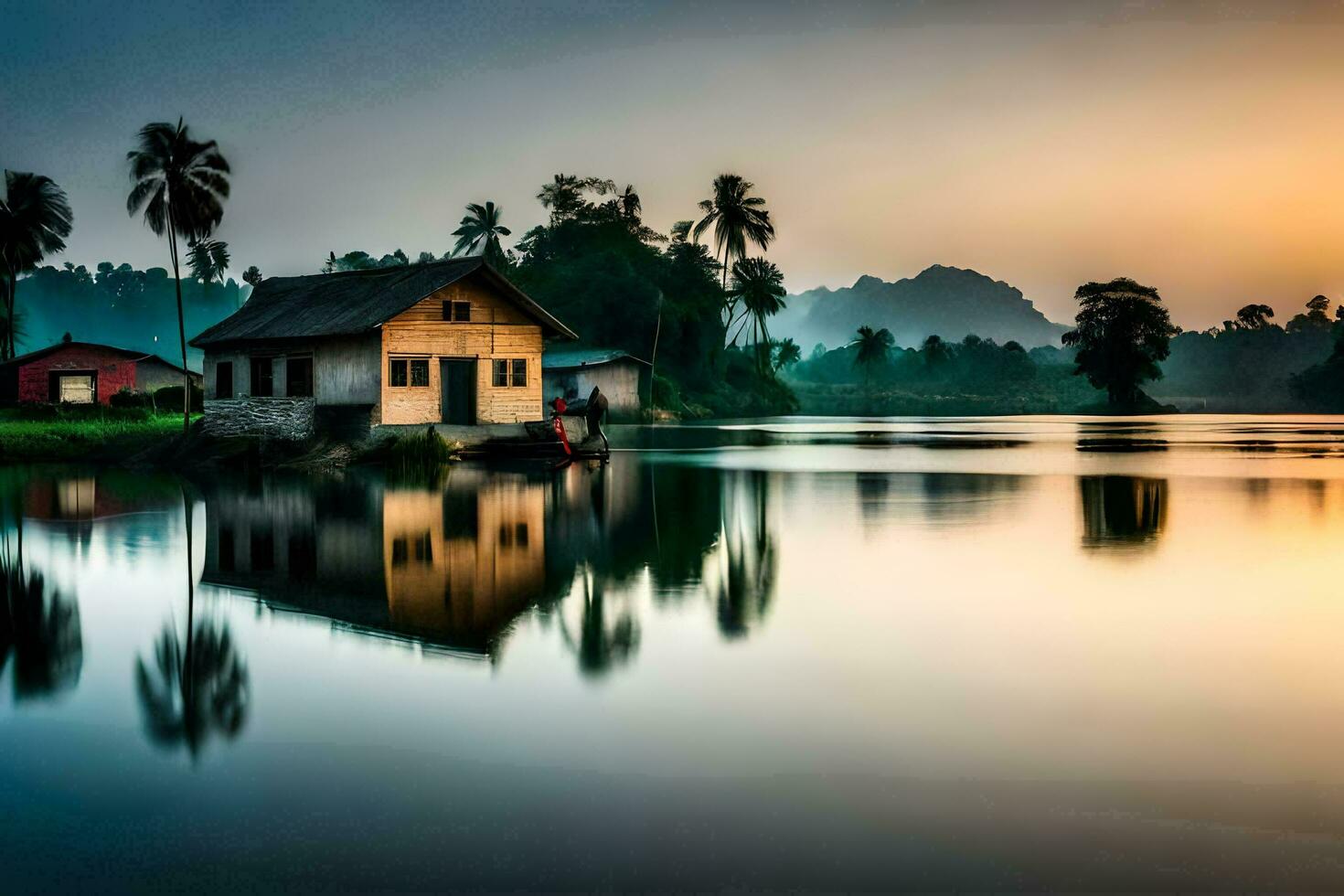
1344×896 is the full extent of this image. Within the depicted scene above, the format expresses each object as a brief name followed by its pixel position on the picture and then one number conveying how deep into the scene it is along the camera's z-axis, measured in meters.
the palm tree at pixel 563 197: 102.81
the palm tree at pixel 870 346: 141.88
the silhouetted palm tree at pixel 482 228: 99.56
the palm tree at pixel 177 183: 39.31
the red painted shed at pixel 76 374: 58.47
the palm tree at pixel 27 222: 60.88
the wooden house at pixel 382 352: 35.22
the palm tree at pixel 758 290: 100.31
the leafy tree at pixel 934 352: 155.38
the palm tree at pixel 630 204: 103.69
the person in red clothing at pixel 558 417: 33.94
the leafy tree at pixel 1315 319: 168.88
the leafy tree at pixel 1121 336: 120.31
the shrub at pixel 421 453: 32.59
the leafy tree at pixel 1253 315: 171.12
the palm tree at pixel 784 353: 124.69
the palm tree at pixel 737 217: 93.50
